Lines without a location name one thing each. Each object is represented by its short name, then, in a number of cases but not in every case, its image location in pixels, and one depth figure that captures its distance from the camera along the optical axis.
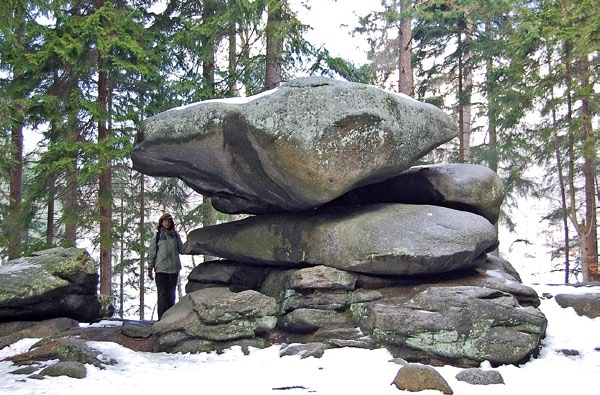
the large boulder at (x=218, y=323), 7.96
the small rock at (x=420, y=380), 5.41
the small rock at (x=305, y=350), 6.88
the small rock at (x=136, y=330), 8.91
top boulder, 7.75
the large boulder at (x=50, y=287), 8.93
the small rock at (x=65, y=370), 6.15
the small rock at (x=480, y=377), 5.79
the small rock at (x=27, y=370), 6.39
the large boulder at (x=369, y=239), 7.82
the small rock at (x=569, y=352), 7.42
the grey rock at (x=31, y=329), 8.51
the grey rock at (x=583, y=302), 8.67
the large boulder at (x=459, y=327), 6.93
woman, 10.05
